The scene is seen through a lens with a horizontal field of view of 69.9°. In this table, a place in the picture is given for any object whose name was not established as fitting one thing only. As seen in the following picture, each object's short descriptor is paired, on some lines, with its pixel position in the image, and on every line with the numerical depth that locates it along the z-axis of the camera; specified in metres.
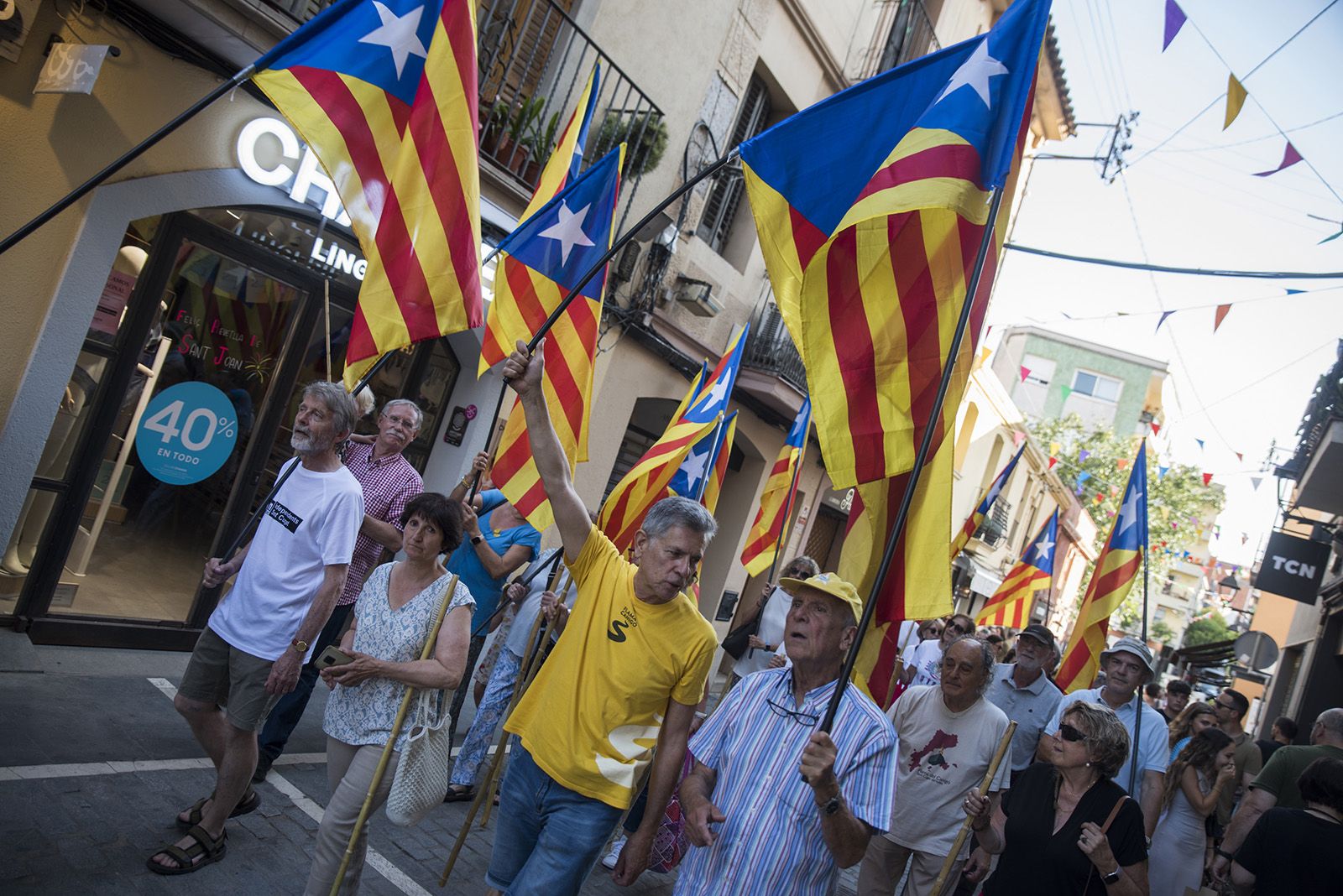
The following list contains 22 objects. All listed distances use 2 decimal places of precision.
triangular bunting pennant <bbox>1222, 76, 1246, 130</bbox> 5.95
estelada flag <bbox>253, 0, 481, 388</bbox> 3.76
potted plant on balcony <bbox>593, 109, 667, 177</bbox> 9.45
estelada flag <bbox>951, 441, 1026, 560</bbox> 10.64
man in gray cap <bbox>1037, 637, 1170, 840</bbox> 5.84
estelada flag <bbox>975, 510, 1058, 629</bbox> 11.75
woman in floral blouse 3.50
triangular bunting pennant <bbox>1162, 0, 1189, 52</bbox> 6.36
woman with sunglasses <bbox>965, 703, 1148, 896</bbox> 3.74
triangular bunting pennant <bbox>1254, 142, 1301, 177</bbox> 6.82
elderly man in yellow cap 2.90
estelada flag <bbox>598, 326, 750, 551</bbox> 5.98
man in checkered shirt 5.41
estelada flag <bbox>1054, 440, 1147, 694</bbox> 6.70
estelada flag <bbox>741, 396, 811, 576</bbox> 8.08
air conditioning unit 11.54
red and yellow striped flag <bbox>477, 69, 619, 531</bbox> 5.24
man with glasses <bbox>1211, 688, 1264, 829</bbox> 7.12
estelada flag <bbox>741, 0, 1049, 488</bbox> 3.40
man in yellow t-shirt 3.29
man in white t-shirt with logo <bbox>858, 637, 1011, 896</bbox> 4.65
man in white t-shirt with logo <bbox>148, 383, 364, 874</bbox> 3.96
